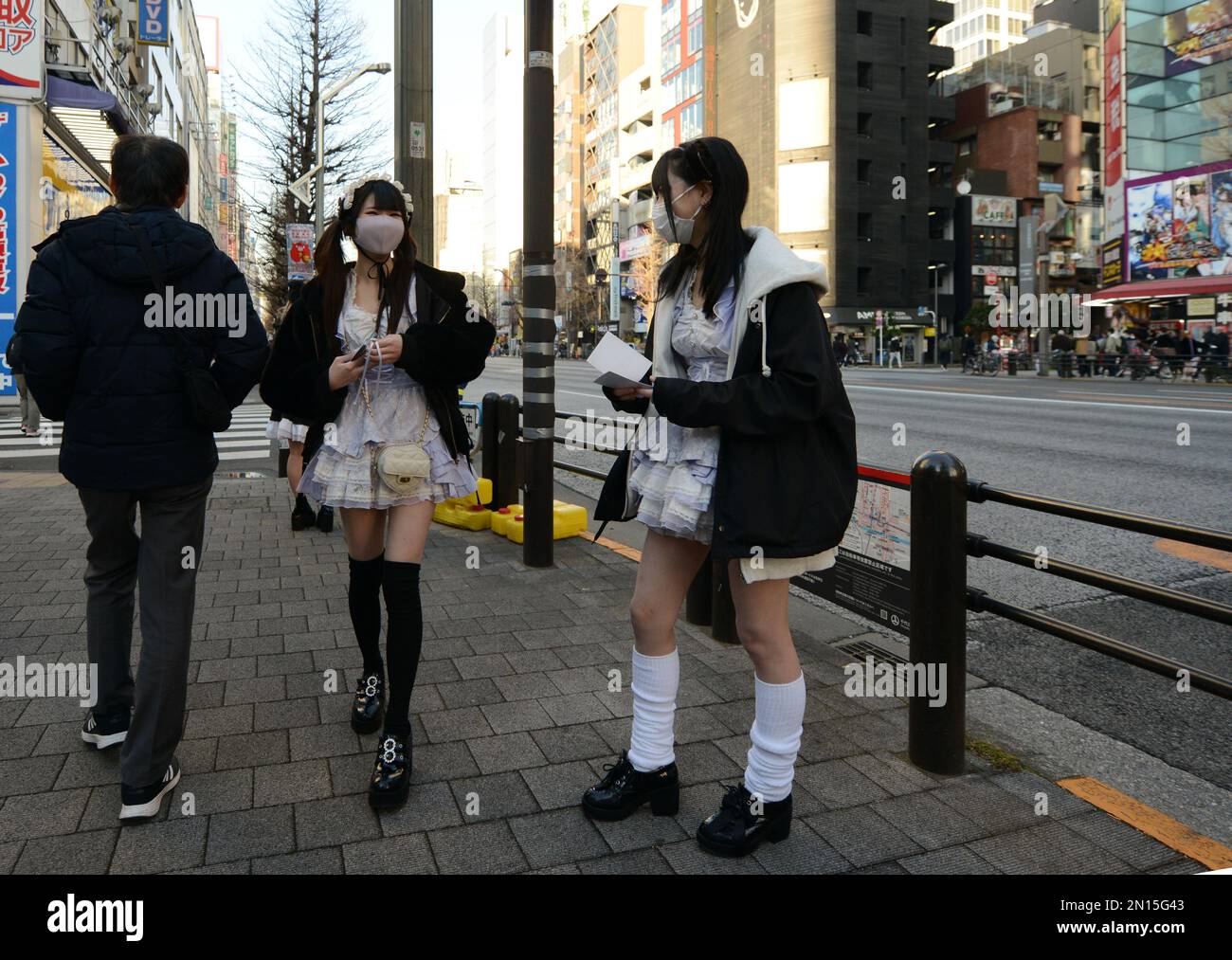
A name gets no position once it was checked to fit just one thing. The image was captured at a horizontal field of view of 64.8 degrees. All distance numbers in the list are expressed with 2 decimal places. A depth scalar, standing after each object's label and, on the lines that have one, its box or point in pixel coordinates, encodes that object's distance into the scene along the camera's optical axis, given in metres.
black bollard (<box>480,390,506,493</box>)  8.00
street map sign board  4.27
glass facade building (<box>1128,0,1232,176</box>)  44.22
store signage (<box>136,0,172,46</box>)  30.36
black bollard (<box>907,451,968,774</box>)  3.21
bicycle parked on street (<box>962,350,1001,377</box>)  40.16
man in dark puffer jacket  2.78
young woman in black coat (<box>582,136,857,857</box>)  2.47
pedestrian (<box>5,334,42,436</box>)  14.35
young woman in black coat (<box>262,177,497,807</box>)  3.16
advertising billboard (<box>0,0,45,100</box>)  17.61
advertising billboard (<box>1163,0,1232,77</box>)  43.72
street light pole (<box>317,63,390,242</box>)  24.28
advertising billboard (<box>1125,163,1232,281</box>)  38.75
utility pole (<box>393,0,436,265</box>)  8.09
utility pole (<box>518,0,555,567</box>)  6.25
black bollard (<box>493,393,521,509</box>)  7.92
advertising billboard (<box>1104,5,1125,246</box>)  47.25
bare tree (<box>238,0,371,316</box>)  29.16
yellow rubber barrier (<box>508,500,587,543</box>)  7.14
